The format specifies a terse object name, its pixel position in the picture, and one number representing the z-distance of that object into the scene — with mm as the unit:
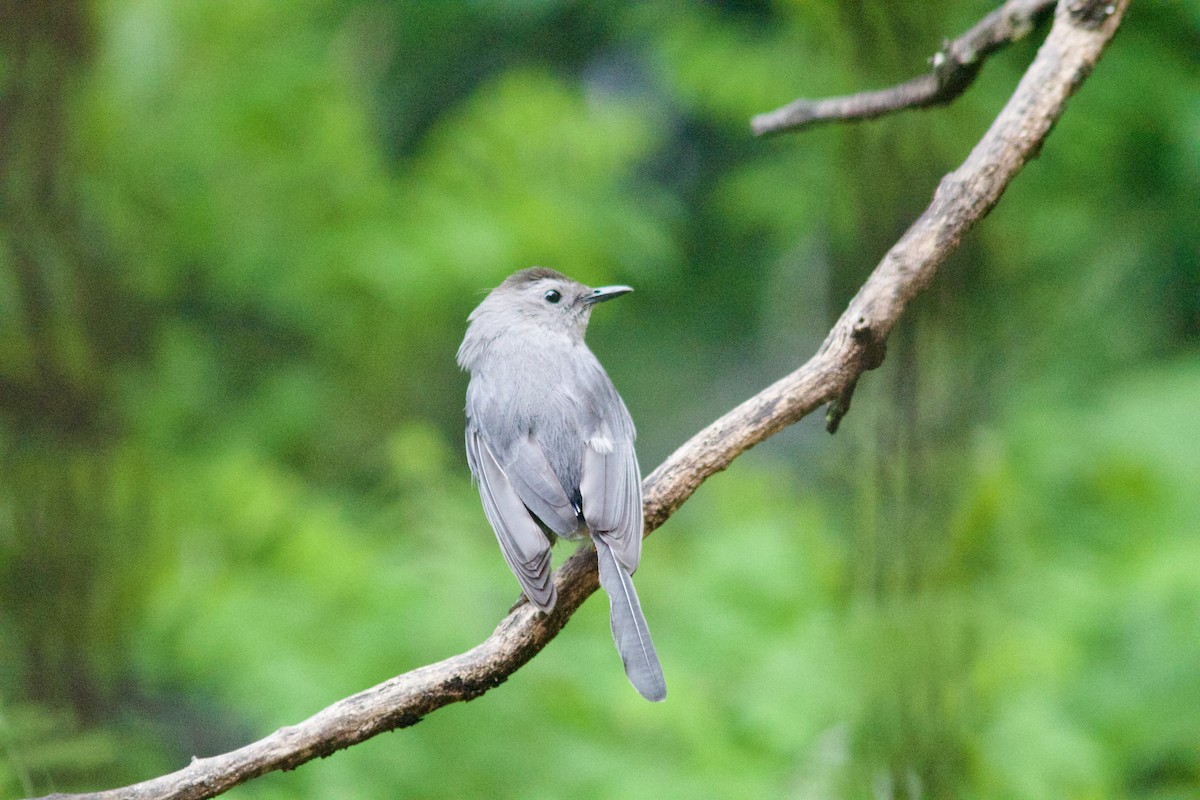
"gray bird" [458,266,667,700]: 5641
